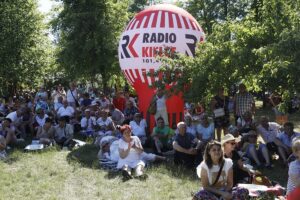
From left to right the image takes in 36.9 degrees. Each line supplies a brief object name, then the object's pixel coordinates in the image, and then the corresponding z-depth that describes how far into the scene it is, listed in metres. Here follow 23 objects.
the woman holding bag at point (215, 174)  6.14
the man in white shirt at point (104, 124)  12.83
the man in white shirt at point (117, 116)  13.92
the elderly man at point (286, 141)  10.13
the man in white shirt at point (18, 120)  13.82
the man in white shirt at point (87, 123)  13.75
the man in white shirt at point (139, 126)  12.30
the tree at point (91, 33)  20.92
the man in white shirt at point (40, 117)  13.69
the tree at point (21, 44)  26.45
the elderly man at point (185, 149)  10.01
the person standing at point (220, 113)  11.91
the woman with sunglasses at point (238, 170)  7.43
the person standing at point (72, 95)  16.69
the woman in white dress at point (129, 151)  9.53
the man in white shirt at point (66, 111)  14.79
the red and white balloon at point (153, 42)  12.79
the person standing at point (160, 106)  12.72
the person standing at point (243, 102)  12.11
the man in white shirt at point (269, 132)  10.34
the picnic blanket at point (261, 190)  7.01
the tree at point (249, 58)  7.18
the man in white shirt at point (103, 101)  15.90
